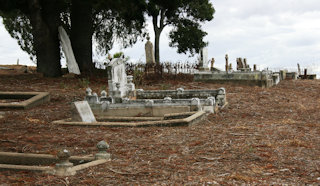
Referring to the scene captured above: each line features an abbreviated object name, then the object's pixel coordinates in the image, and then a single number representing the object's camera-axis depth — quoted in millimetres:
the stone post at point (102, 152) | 6625
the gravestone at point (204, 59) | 26489
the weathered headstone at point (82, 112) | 10904
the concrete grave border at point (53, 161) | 5859
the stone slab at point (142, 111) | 11790
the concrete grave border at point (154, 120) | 9961
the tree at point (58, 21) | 21125
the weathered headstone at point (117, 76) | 12969
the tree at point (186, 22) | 31125
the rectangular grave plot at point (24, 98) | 13641
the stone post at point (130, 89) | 14188
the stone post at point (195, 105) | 11703
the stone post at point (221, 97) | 13477
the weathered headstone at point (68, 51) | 21828
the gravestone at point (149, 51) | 25500
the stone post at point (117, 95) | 12719
